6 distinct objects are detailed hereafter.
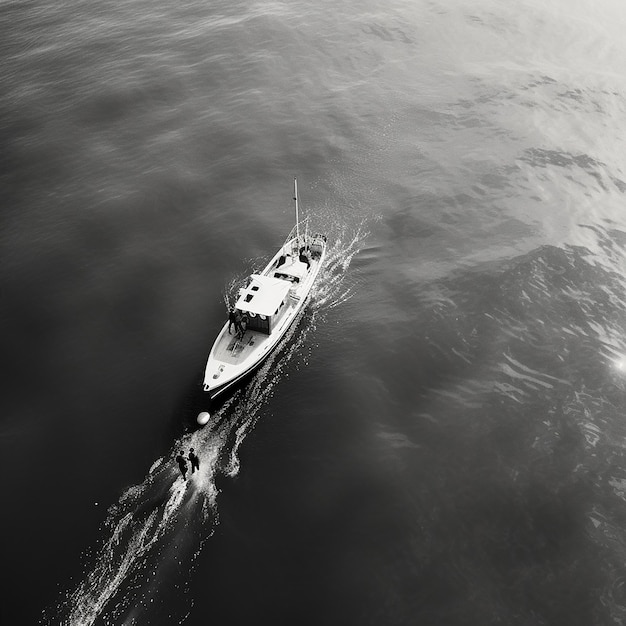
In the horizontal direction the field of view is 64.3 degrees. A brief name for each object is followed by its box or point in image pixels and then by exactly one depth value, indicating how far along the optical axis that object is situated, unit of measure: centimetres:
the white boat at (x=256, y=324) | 4100
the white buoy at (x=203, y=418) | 3747
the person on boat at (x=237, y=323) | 4355
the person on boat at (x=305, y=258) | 5138
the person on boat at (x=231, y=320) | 4328
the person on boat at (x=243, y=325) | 4375
